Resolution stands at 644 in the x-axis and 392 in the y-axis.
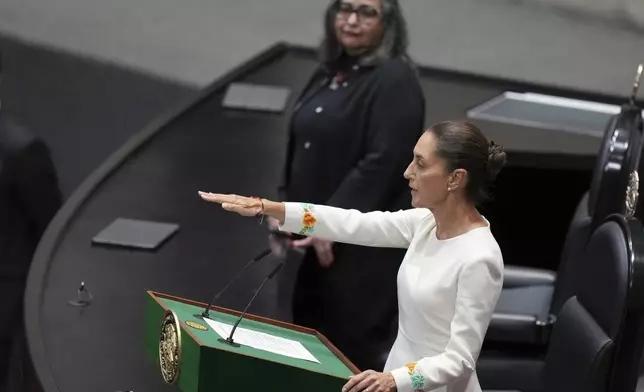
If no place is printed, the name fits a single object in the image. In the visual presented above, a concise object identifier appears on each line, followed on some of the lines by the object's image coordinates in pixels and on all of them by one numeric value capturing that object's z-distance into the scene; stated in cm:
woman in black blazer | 1905
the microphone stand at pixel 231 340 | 1753
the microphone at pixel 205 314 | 1772
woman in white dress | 1759
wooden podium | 1747
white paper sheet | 1759
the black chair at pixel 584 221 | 1919
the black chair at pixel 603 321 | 1803
